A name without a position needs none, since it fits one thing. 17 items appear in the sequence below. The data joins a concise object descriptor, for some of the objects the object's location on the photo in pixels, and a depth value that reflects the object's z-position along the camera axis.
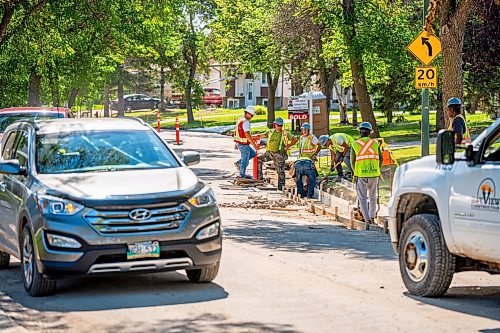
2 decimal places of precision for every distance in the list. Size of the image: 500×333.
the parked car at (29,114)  22.70
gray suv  9.62
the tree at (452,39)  21.59
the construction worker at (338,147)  23.81
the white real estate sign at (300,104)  38.81
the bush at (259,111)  81.12
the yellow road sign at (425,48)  20.64
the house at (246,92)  101.56
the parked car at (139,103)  101.50
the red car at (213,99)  103.00
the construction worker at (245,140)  25.67
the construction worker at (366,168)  17.69
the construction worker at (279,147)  24.73
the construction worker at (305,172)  22.80
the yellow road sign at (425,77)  20.31
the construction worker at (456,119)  16.42
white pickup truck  9.08
